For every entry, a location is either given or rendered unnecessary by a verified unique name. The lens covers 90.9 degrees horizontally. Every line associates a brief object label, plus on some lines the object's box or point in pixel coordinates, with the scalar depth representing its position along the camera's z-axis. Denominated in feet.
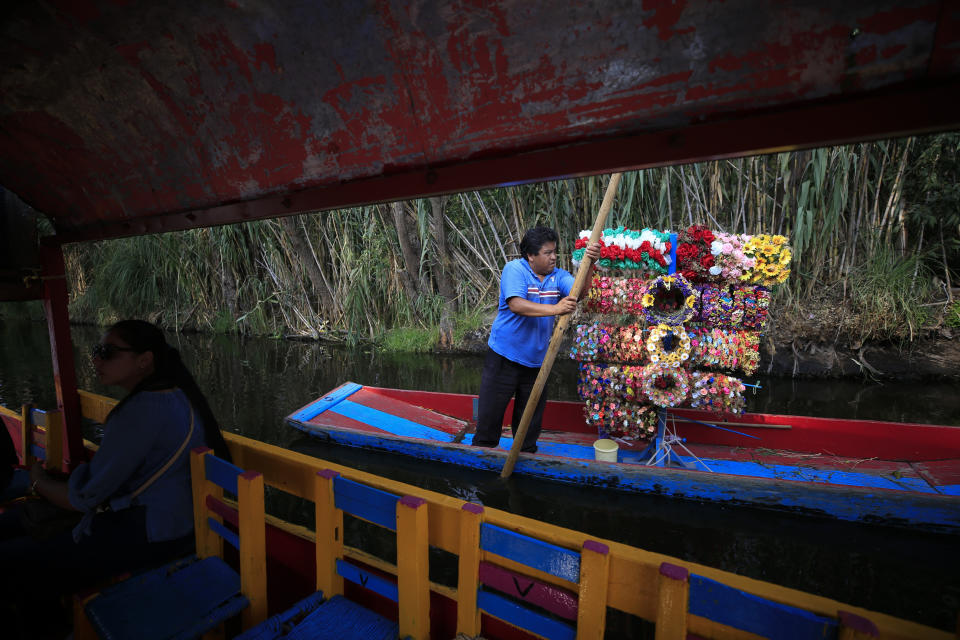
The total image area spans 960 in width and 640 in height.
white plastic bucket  12.53
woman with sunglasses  5.41
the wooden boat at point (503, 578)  3.27
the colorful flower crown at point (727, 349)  11.46
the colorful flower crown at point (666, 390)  11.60
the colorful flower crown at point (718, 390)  11.41
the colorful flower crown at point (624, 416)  12.34
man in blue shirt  10.76
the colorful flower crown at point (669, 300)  11.69
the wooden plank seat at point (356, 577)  4.55
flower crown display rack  11.14
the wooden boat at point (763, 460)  9.86
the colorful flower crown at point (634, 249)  11.17
